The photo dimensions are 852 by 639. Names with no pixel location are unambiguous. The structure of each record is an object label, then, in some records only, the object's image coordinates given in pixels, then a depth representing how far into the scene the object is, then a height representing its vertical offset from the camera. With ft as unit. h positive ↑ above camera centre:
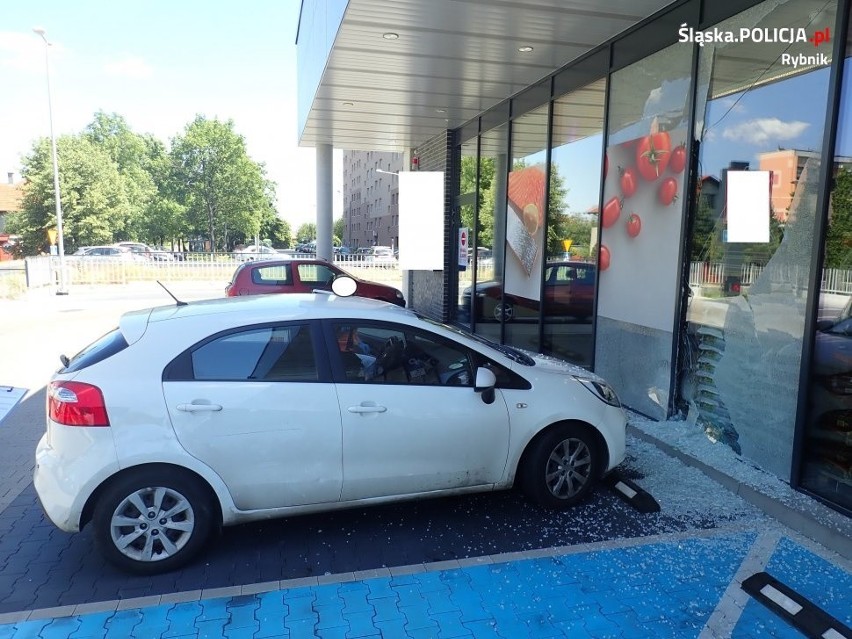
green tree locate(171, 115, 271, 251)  159.02 +14.93
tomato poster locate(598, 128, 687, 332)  18.92 +0.48
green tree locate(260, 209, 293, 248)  287.07 +1.50
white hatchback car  10.80 -3.53
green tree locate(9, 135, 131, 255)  122.11 +7.58
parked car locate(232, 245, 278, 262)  98.62 -3.31
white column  54.90 +2.06
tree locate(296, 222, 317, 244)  450.79 +3.95
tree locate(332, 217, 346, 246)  346.09 +4.50
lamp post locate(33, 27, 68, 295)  66.85 +3.08
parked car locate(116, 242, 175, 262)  91.71 -3.36
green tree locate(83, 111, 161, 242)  174.81 +29.42
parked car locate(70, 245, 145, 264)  119.14 -3.42
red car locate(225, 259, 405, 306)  37.83 -2.70
